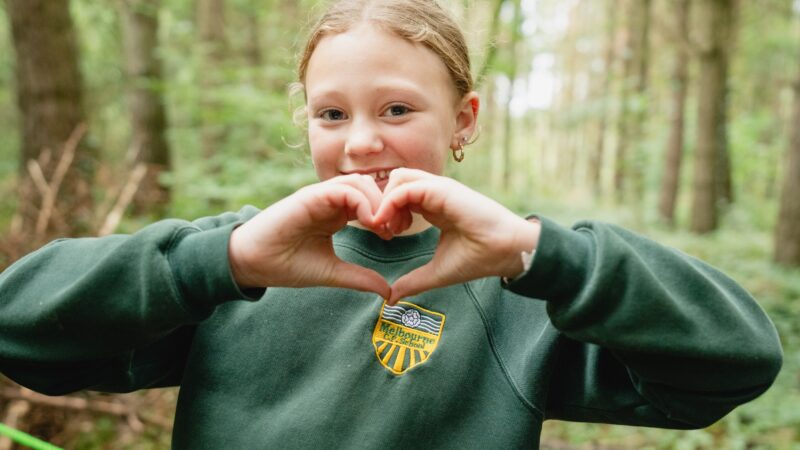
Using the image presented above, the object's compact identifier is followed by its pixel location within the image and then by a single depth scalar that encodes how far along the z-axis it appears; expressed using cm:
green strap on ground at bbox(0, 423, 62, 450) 131
